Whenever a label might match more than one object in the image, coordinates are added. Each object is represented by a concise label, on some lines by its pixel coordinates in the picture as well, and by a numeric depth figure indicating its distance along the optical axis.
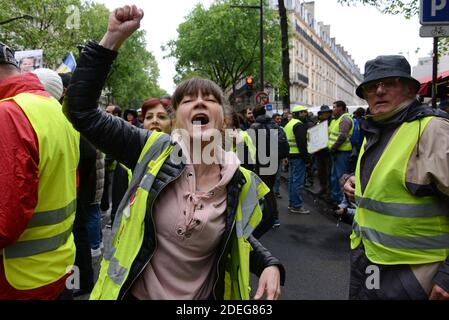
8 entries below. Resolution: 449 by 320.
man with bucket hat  1.96
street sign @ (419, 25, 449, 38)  3.88
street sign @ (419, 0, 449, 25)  3.85
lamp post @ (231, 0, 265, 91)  17.51
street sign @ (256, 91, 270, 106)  13.48
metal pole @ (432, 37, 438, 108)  4.30
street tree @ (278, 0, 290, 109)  12.77
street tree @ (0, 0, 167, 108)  21.21
